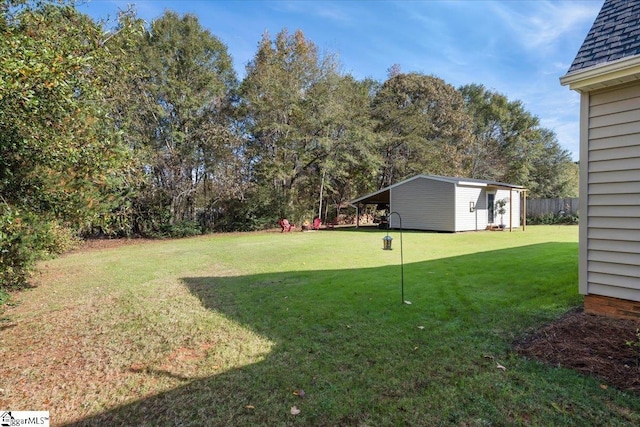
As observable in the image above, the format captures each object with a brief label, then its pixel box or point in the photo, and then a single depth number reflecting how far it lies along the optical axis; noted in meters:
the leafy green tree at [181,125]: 15.24
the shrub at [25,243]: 3.72
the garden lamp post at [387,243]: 4.90
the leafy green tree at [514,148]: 29.98
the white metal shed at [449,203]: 15.48
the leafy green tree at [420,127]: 24.00
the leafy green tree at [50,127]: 2.62
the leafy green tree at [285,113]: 18.30
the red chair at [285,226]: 17.48
